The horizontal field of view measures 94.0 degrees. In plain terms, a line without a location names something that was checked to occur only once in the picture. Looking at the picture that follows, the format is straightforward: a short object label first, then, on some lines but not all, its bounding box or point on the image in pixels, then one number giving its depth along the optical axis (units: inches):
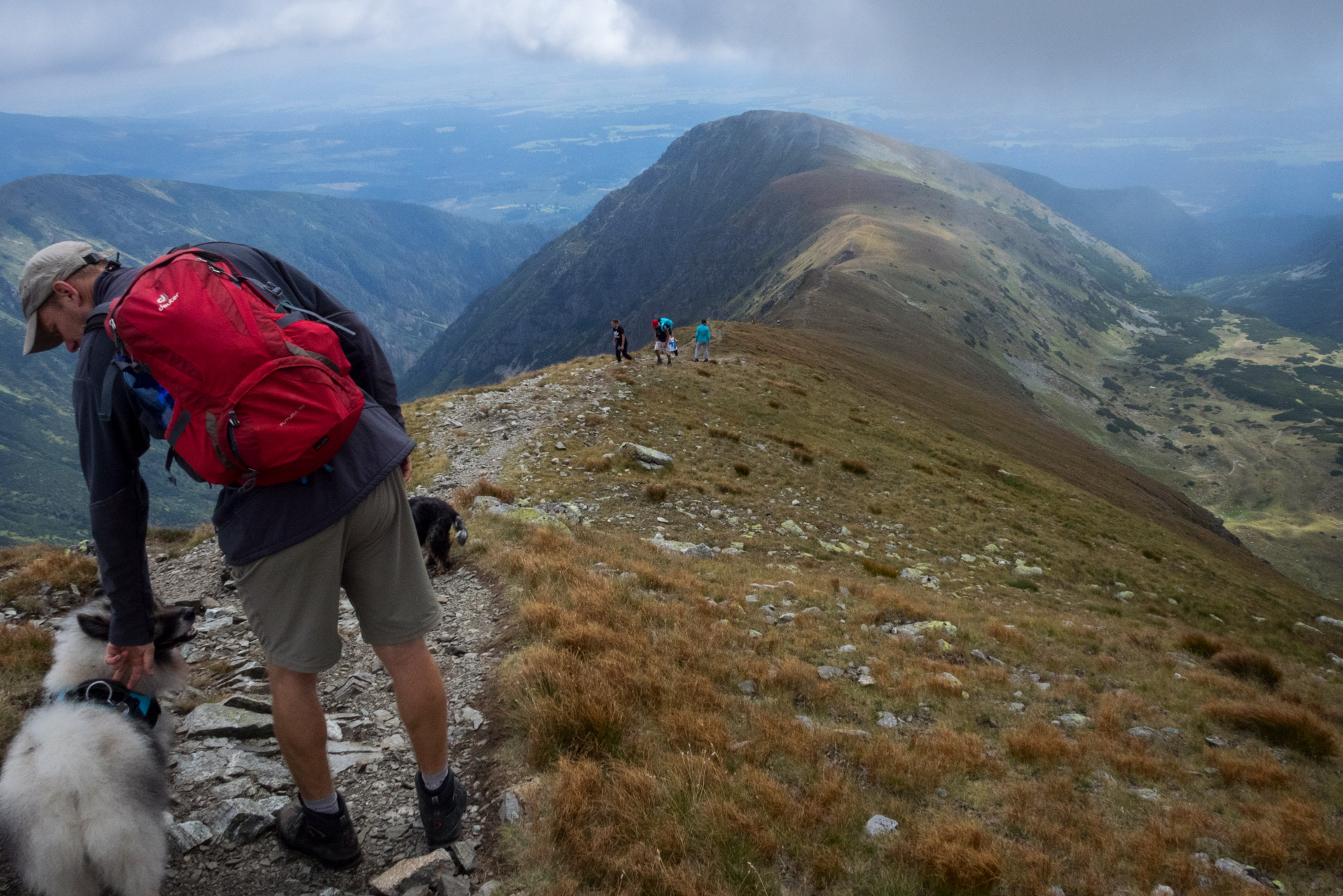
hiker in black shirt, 1184.2
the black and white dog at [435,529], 363.8
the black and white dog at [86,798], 126.0
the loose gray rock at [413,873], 150.9
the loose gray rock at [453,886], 149.1
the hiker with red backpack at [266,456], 118.6
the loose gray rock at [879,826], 179.6
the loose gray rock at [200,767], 185.5
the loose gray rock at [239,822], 165.9
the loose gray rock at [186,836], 160.6
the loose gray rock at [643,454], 732.7
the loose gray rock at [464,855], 157.8
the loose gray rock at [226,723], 207.9
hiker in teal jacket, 1280.8
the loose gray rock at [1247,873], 189.5
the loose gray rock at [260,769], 188.7
